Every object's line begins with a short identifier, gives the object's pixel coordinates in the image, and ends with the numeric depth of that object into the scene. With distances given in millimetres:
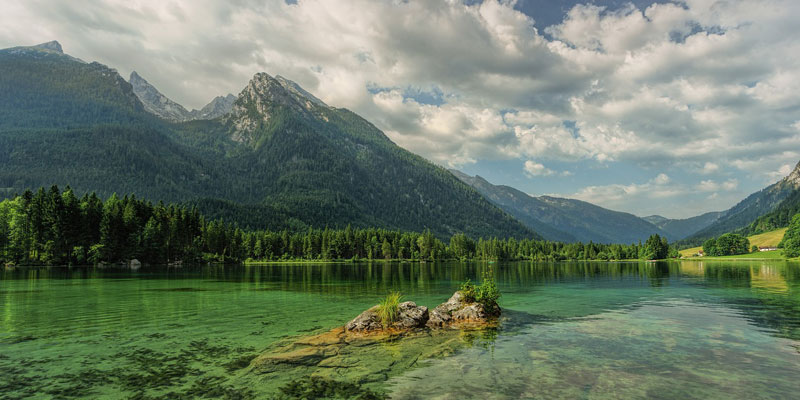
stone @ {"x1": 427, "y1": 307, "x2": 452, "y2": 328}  29828
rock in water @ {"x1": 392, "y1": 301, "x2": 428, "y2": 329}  28491
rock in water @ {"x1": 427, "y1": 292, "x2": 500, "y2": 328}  30297
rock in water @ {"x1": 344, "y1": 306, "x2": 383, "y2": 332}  26809
